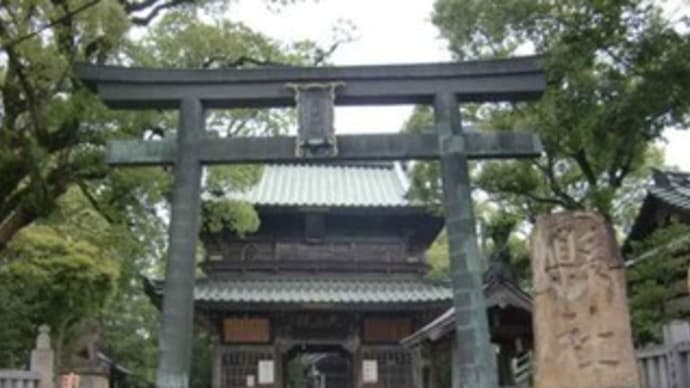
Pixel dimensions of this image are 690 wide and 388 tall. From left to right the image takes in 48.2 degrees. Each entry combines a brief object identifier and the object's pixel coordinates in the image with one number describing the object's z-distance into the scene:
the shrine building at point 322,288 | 21.48
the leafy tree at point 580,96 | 10.95
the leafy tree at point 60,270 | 21.25
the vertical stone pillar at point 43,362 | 9.78
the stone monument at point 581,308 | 8.41
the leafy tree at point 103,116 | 13.27
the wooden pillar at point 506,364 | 16.95
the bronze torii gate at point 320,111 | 11.70
